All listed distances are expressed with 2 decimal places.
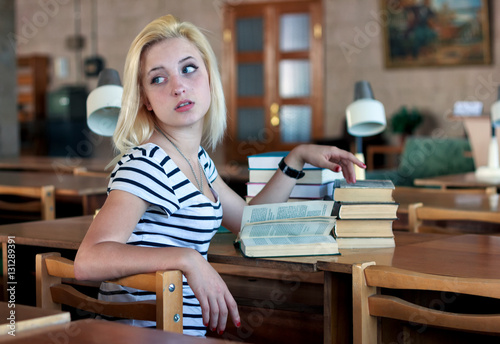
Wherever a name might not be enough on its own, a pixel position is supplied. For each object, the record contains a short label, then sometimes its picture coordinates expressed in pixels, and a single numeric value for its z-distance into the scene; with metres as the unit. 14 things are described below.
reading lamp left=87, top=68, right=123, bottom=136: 2.34
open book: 1.68
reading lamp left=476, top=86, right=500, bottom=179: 4.12
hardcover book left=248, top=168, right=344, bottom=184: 2.04
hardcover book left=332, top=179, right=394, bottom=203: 1.79
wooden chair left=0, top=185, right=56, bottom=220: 3.40
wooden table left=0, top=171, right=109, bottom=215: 3.49
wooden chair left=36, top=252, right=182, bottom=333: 1.43
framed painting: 8.42
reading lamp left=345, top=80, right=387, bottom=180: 2.59
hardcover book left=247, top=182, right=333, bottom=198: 2.05
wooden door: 9.78
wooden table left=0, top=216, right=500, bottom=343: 1.59
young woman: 1.47
